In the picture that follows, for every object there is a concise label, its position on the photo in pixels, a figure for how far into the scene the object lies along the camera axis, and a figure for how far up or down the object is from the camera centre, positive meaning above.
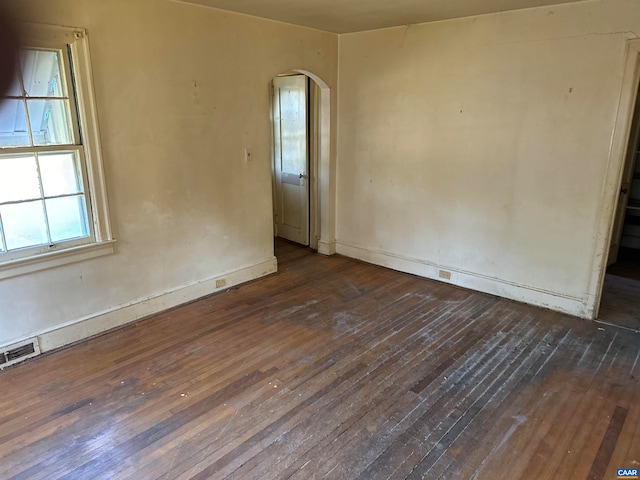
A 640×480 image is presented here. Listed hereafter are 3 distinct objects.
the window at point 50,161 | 2.65 -0.13
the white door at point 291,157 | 5.02 -0.21
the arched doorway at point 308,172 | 4.90 -0.39
